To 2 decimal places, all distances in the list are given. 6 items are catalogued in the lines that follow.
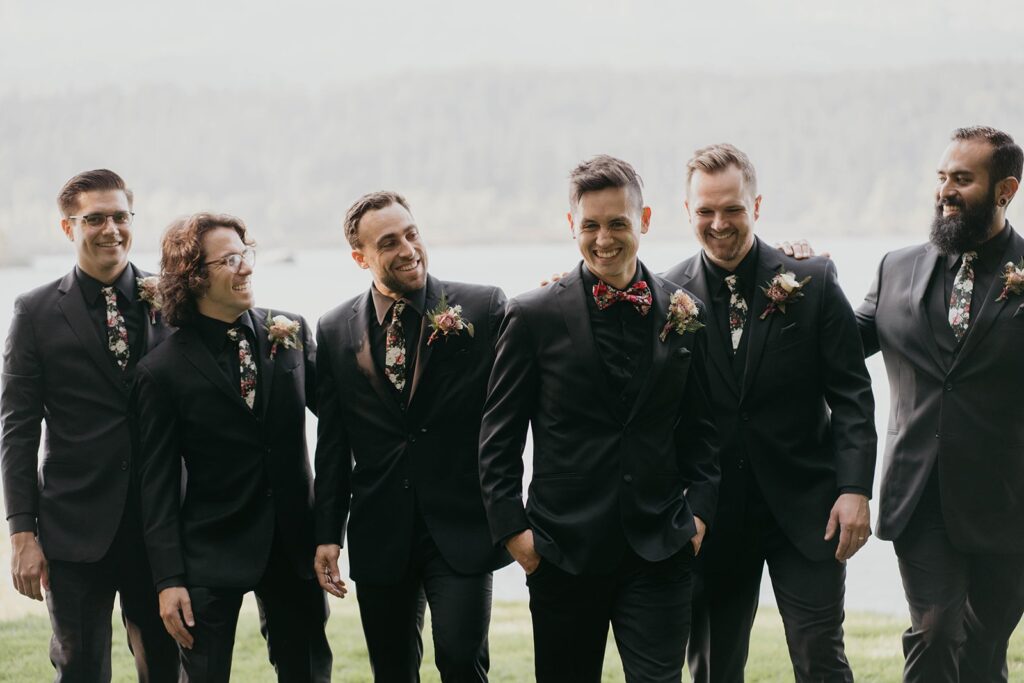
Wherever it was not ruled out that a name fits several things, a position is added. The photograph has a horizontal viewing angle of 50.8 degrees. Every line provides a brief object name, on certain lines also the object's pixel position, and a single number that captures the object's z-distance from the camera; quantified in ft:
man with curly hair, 13.32
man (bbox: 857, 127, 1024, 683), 13.58
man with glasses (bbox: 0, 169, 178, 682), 14.19
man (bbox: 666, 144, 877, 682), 13.05
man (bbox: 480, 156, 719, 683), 11.89
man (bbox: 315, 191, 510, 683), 13.46
